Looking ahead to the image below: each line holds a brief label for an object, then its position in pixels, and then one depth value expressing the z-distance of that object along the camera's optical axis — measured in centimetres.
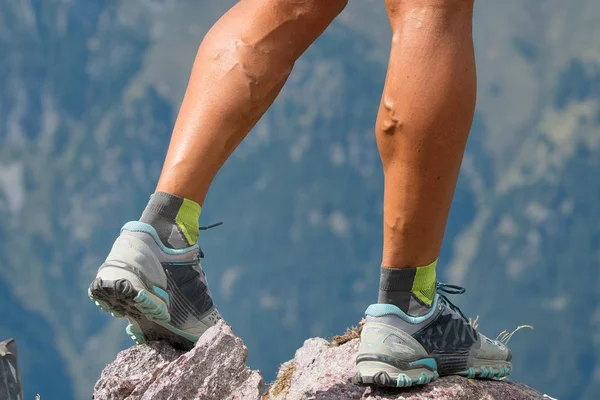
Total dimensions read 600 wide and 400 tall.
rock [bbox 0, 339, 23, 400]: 378
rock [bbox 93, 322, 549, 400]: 513
